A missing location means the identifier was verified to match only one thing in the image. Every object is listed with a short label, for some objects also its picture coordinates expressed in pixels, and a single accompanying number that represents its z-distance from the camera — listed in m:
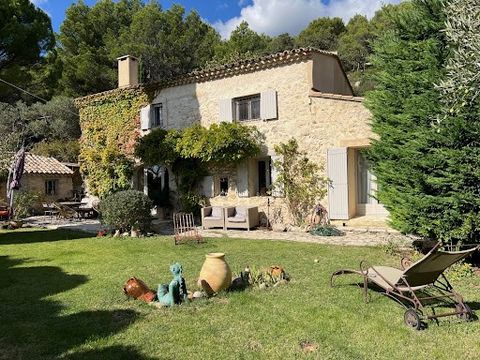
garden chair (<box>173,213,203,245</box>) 10.67
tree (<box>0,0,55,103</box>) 12.71
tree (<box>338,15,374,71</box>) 29.89
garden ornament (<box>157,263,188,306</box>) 5.45
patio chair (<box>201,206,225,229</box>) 13.49
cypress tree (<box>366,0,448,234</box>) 7.19
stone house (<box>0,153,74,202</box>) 20.80
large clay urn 5.80
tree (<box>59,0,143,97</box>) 27.41
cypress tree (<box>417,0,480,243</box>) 6.54
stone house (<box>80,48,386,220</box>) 12.41
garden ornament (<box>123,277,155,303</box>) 5.64
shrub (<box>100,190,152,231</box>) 12.06
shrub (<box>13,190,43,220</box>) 17.39
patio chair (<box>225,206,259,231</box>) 13.08
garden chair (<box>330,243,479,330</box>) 4.58
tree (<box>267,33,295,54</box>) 30.41
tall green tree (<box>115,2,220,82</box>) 27.53
